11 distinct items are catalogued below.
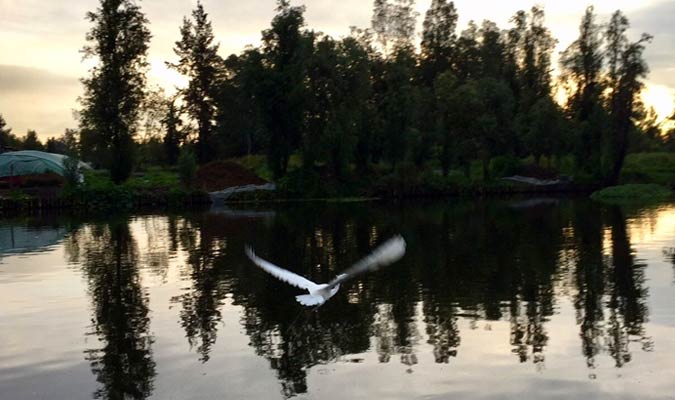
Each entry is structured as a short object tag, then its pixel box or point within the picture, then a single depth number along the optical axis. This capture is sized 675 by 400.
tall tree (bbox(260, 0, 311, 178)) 76.88
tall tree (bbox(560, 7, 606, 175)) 85.88
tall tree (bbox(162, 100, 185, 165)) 98.25
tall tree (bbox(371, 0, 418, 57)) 89.19
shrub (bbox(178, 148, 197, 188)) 70.10
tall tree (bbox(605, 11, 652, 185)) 82.38
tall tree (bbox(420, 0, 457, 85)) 101.81
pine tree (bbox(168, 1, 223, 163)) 96.69
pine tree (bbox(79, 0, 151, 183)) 74.25
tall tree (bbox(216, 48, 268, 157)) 97.38
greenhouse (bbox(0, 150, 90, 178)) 76.69
